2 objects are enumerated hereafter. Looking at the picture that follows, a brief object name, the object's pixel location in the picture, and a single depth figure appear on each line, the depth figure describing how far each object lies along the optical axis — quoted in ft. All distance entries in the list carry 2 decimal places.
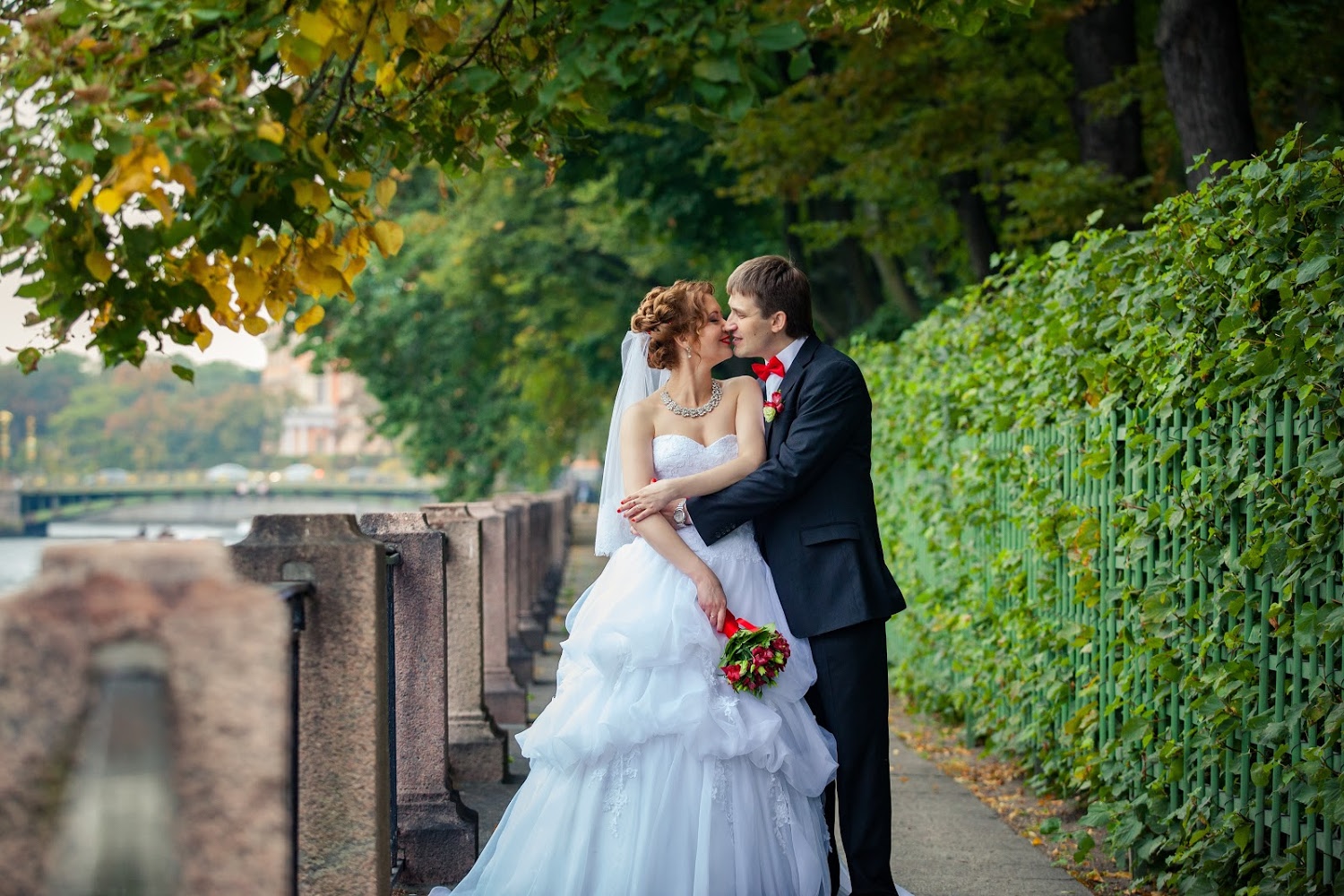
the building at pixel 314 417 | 449.06
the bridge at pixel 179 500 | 274.77
